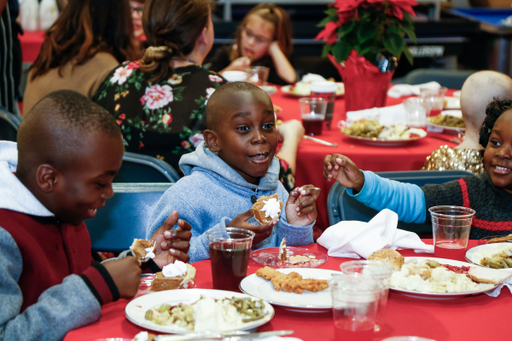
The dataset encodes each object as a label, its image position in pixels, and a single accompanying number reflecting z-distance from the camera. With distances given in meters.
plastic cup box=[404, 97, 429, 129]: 3.58
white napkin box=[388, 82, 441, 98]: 4.62
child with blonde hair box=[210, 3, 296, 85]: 5.62
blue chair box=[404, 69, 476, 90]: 5.52
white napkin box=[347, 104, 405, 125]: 3.55
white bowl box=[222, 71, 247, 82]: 4.08
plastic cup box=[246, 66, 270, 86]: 4.61
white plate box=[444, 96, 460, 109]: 4.23
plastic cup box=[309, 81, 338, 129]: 3.61
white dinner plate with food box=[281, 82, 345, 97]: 4.59
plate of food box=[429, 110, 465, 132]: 3.38
